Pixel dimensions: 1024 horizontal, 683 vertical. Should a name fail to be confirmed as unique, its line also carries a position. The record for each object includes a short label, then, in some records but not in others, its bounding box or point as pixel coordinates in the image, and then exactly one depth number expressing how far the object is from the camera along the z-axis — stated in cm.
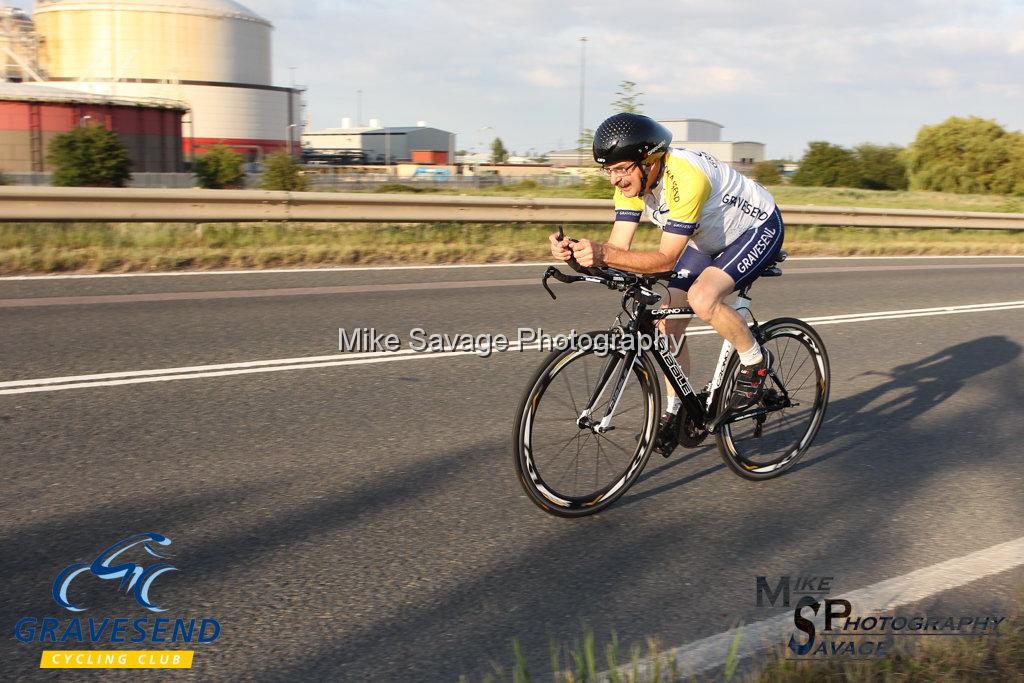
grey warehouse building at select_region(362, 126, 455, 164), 11731
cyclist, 427
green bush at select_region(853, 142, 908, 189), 6375
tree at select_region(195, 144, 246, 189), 5458
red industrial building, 5650
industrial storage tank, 8631
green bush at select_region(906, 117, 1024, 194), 5588
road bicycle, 429
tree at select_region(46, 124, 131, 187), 4197
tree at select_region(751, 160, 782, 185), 6172
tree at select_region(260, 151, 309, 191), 3047
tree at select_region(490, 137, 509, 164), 12898
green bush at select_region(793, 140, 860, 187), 6519
